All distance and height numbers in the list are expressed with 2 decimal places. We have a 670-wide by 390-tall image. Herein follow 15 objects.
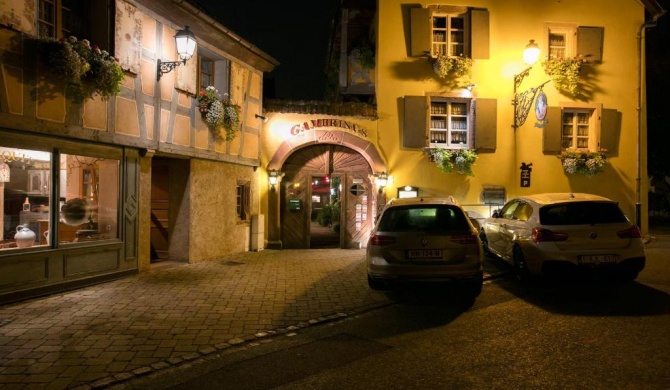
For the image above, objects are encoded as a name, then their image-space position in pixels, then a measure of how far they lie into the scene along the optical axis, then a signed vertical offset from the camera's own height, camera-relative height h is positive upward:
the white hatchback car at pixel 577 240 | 7.49 -0.71
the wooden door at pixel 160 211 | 11.36 -0.46
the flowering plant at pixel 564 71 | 14.44 +3.85
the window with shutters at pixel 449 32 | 14.15 +5.02
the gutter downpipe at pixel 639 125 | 14.98 +2.31
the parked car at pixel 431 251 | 7.07 -0.86
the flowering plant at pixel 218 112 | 11.16 +1.99
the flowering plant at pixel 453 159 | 13.95 +1.08
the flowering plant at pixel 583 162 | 14.38 +1.06
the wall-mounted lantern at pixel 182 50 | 9.51 +2.92
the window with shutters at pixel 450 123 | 14.50 +2.26
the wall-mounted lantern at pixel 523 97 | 12.79 +2.97
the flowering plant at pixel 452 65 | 14.02 +3.89
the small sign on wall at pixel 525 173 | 14.57 +0.71
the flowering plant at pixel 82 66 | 7.35 +2.06
